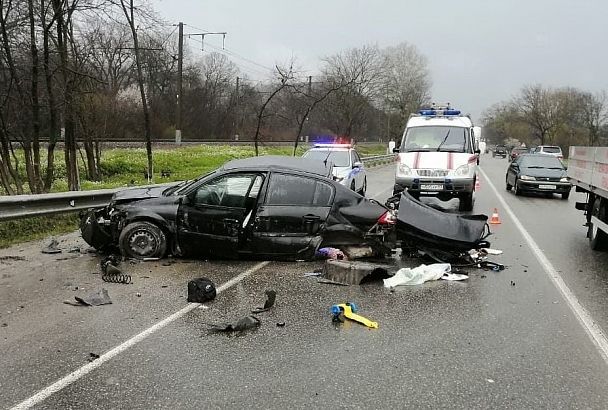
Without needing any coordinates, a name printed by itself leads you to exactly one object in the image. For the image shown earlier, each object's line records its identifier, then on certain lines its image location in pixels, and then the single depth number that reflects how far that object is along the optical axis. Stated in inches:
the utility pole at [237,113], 2640.3
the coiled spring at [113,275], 271.6
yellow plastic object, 212.8
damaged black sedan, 310.3
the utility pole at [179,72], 1400.1
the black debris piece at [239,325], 205.0
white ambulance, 564.4
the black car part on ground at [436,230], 309.0
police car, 636.7
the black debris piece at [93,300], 233.6
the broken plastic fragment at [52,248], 339.0
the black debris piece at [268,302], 229.5
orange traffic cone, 488.4
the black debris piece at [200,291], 239.5
